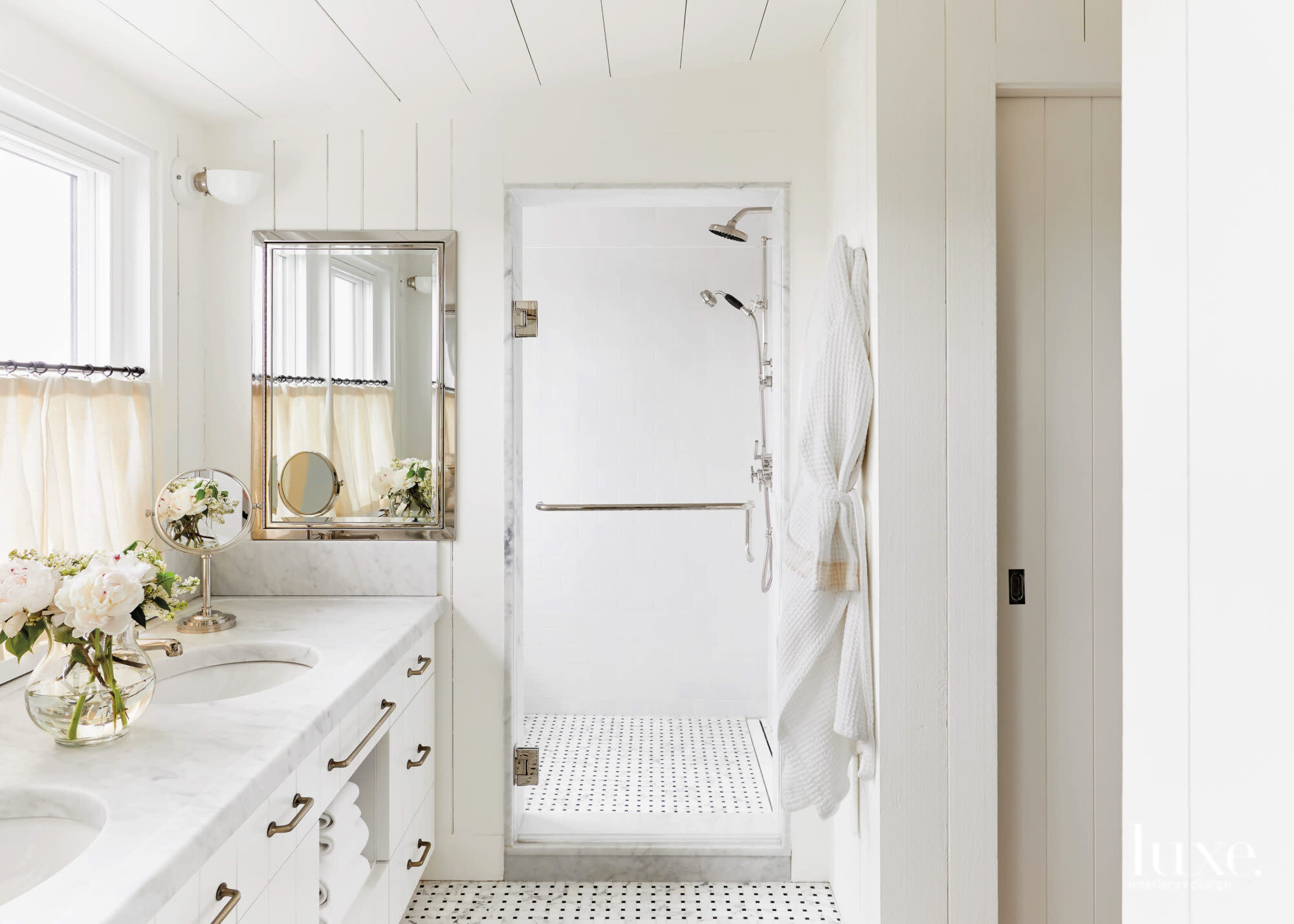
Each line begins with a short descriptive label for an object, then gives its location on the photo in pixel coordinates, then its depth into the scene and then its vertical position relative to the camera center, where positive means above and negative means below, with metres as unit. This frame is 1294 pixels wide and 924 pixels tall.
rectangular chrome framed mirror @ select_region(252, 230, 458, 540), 2.31 +0.20
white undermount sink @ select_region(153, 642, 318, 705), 1.75 -0.47
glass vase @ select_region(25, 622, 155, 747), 1.24 -0.36
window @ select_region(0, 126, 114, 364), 1.75 +0.48
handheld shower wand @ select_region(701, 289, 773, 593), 2.55 -0.05
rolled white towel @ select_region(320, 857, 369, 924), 1.51 -0.83
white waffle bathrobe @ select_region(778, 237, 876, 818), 1.78 -0.26
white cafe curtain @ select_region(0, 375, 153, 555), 1.65 -0.01
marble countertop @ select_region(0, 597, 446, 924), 0.89 -0.45
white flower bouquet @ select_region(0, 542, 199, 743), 1.19 -0.23
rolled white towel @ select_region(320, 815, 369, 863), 1.54 -0.74
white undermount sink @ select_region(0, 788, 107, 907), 1.05 -0.50
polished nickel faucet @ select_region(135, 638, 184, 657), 1.57 -0.37
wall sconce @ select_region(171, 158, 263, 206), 2.18 +0.74
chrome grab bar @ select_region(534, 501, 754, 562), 3.24 -0.20
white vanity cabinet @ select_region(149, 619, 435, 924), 1.13 -0.64
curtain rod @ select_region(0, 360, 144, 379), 1.64 +0.20
